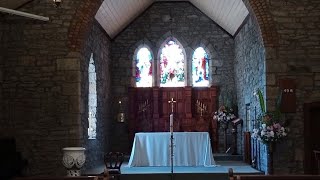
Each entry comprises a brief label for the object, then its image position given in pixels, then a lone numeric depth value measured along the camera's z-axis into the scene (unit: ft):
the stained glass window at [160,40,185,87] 40.05
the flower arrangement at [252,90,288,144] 24.15
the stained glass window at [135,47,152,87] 39.97
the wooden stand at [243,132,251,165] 32.07
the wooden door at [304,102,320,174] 24.66
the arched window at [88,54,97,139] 31.65
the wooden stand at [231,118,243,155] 36.01
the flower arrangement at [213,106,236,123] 37.06
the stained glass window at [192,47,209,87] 39.86
